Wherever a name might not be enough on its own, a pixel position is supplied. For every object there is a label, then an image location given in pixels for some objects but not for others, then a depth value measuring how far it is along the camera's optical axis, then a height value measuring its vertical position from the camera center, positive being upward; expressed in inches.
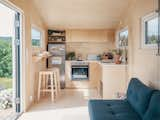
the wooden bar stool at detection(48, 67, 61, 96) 139.9 -27.0
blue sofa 62.1 -29.2
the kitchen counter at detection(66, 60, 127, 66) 125.2 -7.5
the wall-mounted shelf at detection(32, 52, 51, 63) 124.7 +0.6
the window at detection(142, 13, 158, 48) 89.8 +18.7
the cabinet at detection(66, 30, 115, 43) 167.8 +26.6
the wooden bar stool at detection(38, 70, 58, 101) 128.2 -26.1
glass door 103.9 -6.4
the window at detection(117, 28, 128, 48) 134.3 +19.0
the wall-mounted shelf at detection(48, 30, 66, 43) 169.5 +26.2
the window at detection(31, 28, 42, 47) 135.7 +20.8
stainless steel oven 163.8 -17.0
